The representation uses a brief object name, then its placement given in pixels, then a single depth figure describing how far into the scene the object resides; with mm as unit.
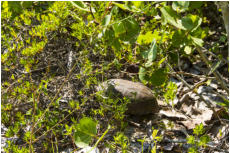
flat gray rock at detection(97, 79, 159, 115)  1844
